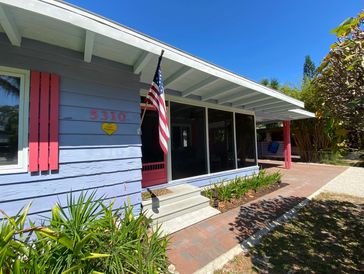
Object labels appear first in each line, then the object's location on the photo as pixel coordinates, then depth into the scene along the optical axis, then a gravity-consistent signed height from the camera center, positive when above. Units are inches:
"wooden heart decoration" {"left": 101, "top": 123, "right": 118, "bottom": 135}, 115.1 +11.4
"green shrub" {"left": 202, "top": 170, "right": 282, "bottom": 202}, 182.2 -49.5
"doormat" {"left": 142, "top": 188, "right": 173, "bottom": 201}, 149.8 -42.5
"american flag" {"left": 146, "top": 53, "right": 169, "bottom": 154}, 99.3 +21.9
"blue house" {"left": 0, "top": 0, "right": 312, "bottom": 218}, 86.6 +29.3
